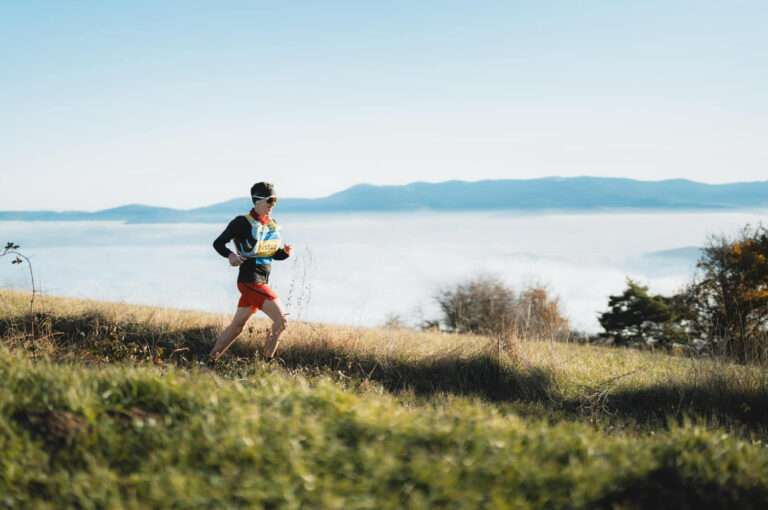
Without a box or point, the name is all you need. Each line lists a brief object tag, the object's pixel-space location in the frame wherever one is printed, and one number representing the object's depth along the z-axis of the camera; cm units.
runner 815
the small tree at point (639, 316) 3609
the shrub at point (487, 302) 4131
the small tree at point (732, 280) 2861
